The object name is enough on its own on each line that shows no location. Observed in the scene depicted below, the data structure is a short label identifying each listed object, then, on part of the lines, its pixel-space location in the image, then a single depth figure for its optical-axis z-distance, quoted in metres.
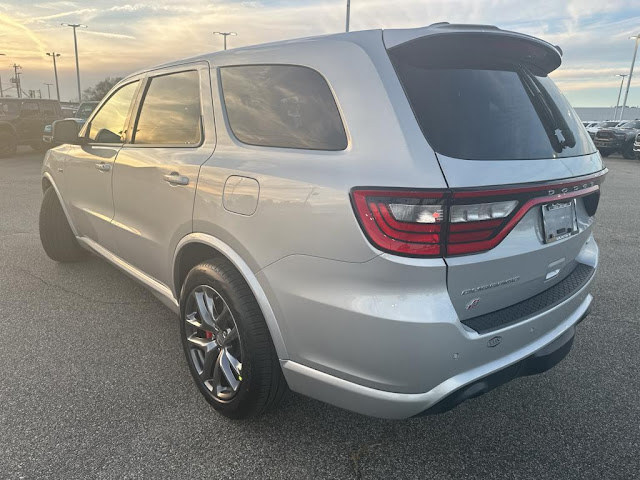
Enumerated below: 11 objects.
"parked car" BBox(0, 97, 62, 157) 15.30
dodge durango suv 1.66
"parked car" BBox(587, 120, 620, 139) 26.19
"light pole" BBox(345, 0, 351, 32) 24.67
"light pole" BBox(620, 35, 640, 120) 46.15
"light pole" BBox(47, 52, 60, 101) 61.22
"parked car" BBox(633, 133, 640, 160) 19.46
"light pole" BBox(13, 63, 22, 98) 75.59
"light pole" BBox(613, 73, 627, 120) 60.67
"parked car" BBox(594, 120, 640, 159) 21.52
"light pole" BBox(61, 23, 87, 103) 49.40
